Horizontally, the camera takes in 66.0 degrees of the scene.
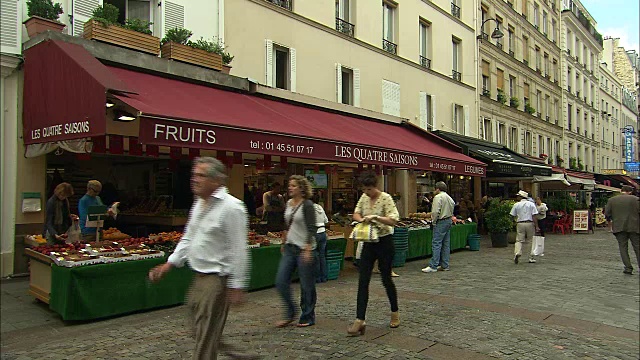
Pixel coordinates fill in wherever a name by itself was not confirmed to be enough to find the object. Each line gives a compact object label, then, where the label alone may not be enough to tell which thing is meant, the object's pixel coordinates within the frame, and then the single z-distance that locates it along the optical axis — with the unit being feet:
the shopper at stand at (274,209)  29.50
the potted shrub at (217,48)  31.63
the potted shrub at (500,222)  45.83
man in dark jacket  30.22
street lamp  65.78
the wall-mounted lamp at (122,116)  23.86
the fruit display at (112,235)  26.30
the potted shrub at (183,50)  29.81
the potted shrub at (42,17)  24.80
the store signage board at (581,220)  64.80
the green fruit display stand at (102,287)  18.15
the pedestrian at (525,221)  35.22
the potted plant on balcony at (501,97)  76.89
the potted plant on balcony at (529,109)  87.31
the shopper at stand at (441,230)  30.96
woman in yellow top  16.78
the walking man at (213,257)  10.89
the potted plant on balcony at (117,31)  26.04
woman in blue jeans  17.57
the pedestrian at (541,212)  37.52
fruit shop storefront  19.36
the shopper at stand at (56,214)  22.49
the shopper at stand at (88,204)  24.07
